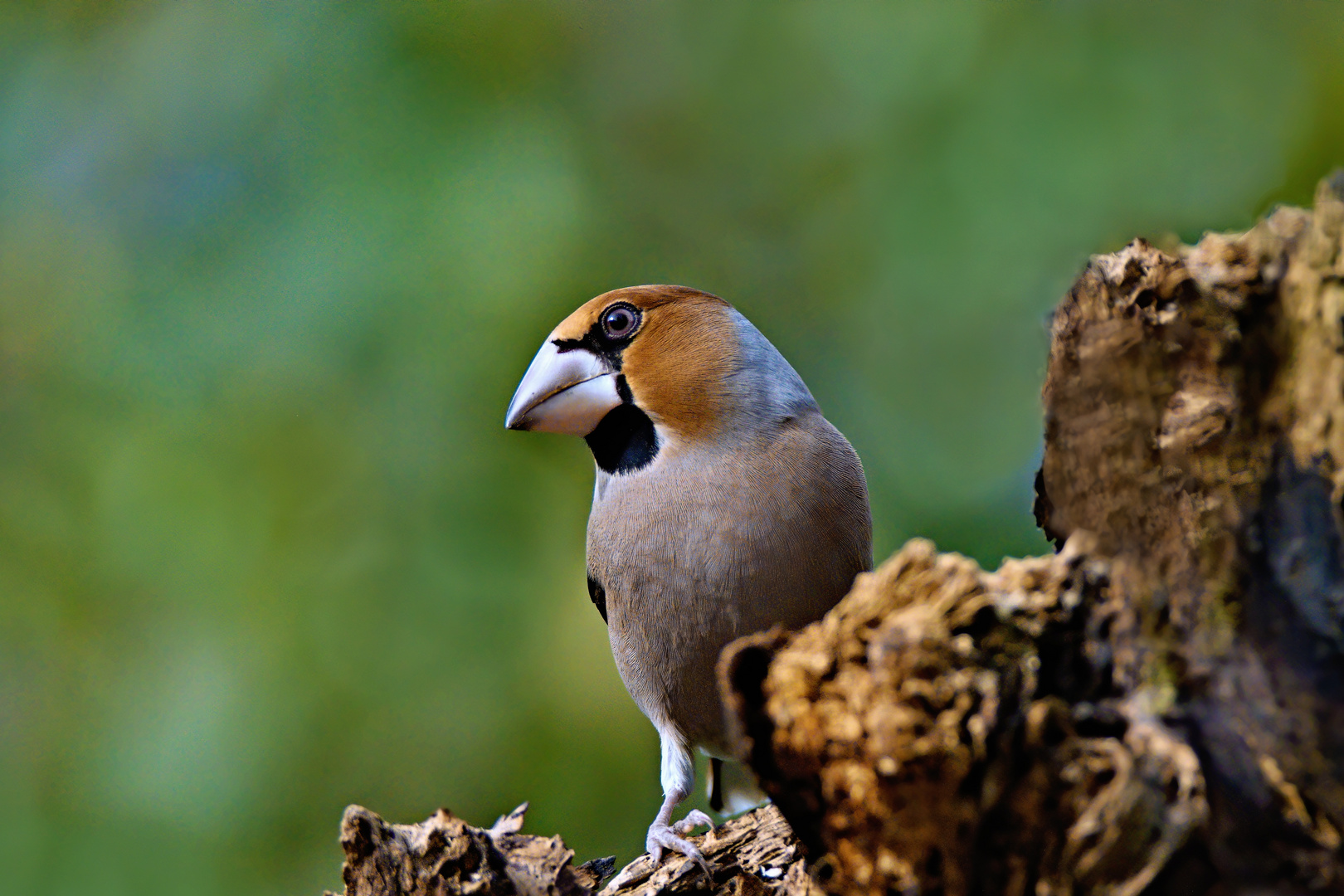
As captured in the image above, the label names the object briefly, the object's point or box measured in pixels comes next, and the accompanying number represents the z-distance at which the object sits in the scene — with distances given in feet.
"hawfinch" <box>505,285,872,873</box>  18.75
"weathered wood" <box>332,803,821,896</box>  14.76
